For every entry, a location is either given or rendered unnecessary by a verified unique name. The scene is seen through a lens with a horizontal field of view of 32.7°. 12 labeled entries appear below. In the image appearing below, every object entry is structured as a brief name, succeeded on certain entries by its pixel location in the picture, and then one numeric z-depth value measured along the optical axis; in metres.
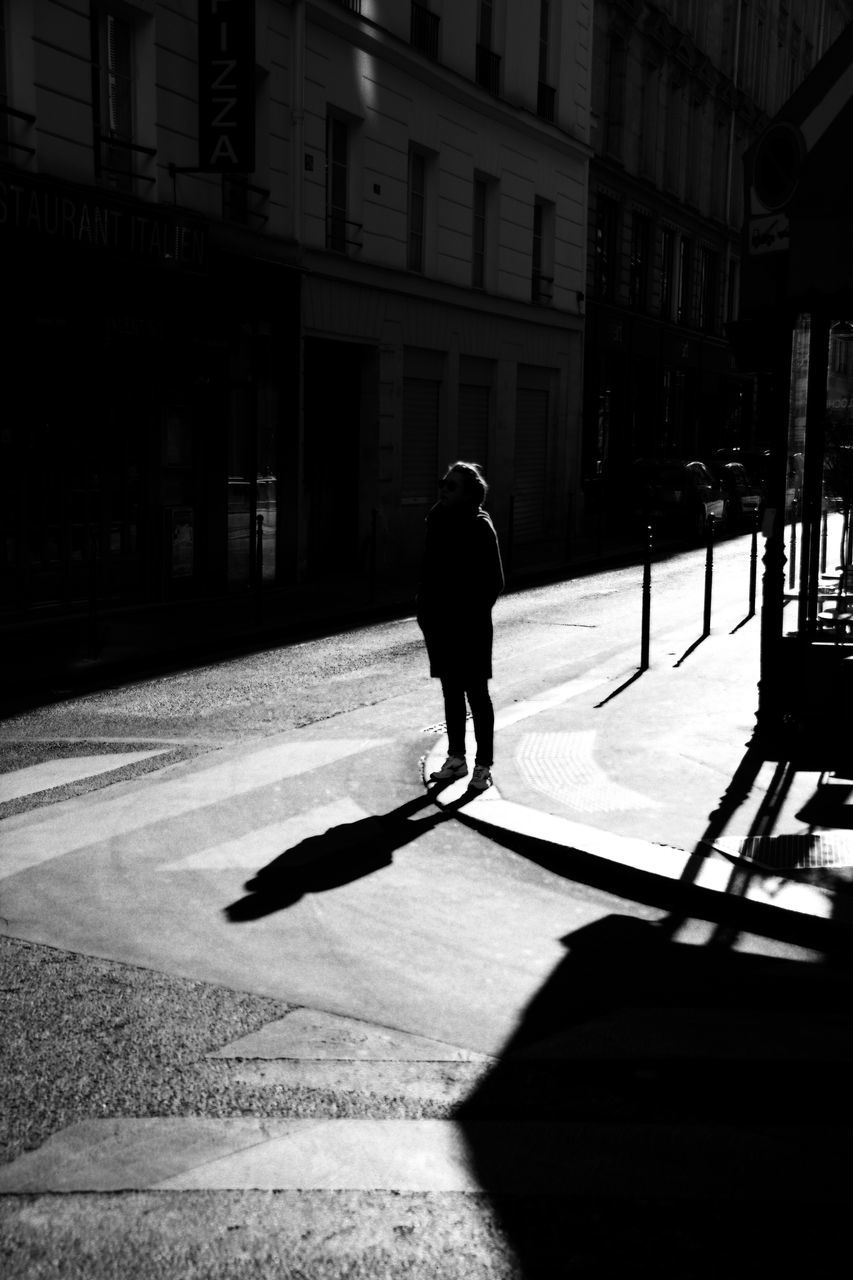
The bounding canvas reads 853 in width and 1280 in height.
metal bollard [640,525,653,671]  12.02
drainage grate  6.34
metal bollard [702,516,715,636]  14.12
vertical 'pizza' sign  16.53
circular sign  8.45
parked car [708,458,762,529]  32.50
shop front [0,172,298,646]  14.88
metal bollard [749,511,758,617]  15.66
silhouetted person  7.98
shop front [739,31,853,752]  8.40
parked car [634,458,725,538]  29.11
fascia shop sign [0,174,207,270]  13.87
